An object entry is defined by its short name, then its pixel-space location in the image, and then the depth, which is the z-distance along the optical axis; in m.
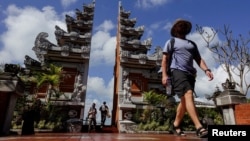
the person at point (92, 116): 9.73
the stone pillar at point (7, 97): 4.46
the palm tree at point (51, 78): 10.66
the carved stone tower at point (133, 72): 12.13
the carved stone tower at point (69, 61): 11.95
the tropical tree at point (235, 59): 12.73
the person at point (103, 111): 11.08
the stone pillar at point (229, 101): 4.63
